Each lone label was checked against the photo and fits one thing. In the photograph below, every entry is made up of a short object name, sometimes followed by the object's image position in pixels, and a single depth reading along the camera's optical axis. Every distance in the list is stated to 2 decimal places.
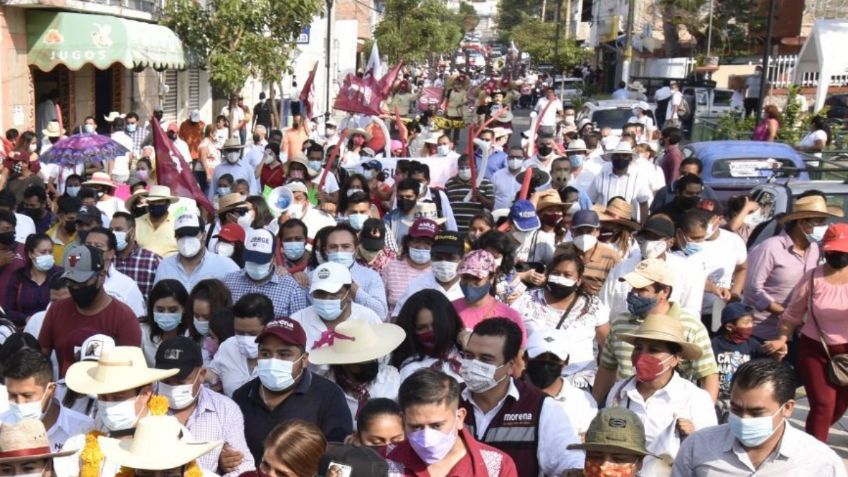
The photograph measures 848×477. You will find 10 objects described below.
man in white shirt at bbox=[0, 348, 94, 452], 5.27
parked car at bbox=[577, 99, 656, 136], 23.11
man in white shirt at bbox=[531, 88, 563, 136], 17.34
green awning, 20.16
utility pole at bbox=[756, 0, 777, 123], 22.64
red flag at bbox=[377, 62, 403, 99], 17.20
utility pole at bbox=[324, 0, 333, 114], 28.33
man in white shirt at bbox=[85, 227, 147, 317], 7.30
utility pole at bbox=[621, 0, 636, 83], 36.44
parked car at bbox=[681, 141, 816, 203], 13.78
